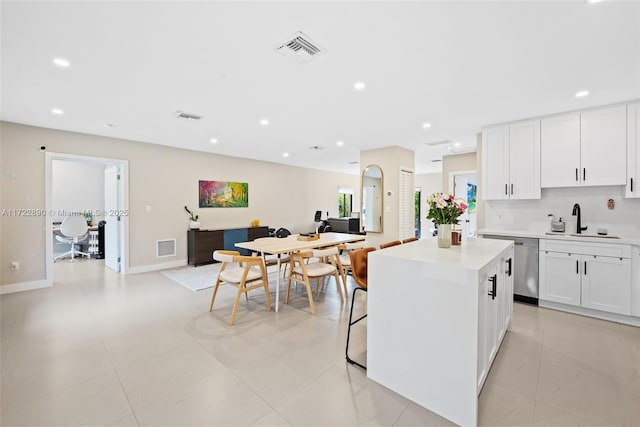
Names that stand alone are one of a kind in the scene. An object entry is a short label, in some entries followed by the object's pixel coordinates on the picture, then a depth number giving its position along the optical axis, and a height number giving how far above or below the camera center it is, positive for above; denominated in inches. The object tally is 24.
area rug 174.6 -47.1
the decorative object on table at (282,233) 219.6 -18.5
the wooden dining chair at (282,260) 150.9 -29.5
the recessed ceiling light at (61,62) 93.3 +51.6
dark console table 228.1 -27.8
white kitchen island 61.5 -28.5
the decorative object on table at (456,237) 98.5 -9.6
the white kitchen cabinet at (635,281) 114.5 -29.8
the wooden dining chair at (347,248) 155.8 -21.8
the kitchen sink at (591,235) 135.6 -12.4
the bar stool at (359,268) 90.4 -19.3
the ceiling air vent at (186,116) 146.3 +52.3
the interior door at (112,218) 209.2 -6.1
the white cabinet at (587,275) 117.6 -29.3
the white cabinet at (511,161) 150.4 +28.6
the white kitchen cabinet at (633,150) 124.5 +27.7
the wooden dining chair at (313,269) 131.9 -30.1
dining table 131.5 -17.9
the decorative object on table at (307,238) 158.6 -16.2
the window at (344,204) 406.9 +10.0
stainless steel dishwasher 138.7 -30.5
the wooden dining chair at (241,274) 122.0 -30.2
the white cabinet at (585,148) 129.0 +31.2
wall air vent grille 221.5 -30.5
